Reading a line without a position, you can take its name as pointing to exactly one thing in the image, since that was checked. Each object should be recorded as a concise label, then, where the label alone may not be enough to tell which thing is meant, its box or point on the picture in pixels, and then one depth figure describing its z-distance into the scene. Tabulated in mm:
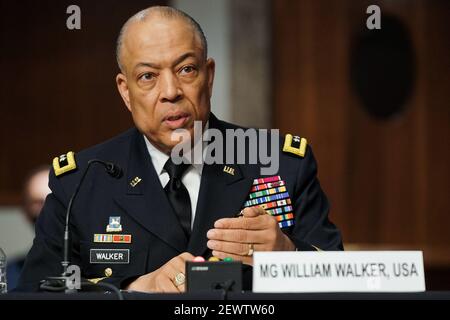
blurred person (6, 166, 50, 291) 9445
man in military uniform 6051
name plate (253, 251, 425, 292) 4512
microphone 4980
